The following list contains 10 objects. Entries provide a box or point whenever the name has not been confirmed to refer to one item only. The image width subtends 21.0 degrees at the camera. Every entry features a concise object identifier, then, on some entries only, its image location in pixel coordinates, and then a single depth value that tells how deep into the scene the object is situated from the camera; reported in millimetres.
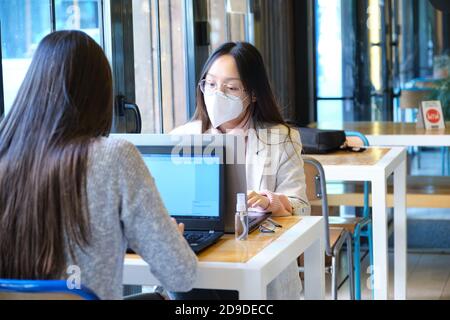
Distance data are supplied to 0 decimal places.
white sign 7284
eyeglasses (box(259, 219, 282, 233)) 3239
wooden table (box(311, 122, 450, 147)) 6697
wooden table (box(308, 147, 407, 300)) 4947
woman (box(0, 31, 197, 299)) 2396
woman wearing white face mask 3854
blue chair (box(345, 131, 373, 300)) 5165
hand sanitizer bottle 3066
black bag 5550
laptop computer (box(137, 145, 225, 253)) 3092
